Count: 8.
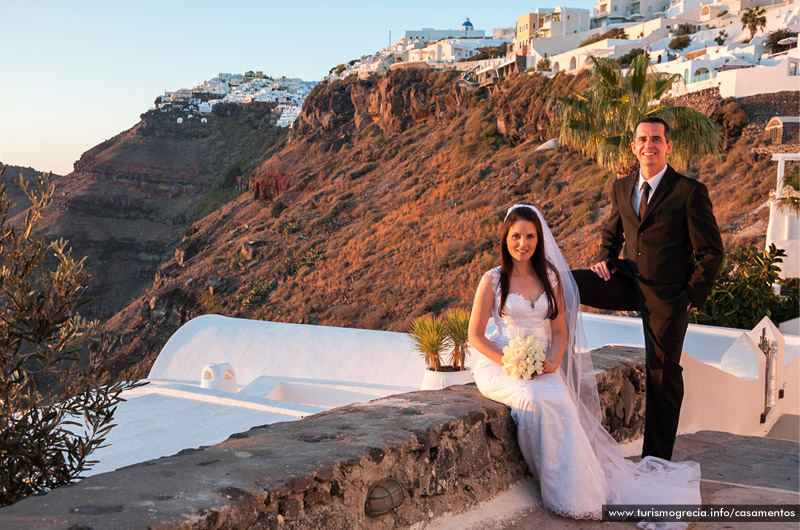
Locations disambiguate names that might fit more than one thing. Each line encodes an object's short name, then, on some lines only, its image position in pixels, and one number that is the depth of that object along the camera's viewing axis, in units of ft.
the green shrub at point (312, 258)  106.83
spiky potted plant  24.63
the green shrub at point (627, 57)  117.25
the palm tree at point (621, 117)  35.60
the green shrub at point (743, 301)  35.78
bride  9.82
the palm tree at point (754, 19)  123.34
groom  11.28
